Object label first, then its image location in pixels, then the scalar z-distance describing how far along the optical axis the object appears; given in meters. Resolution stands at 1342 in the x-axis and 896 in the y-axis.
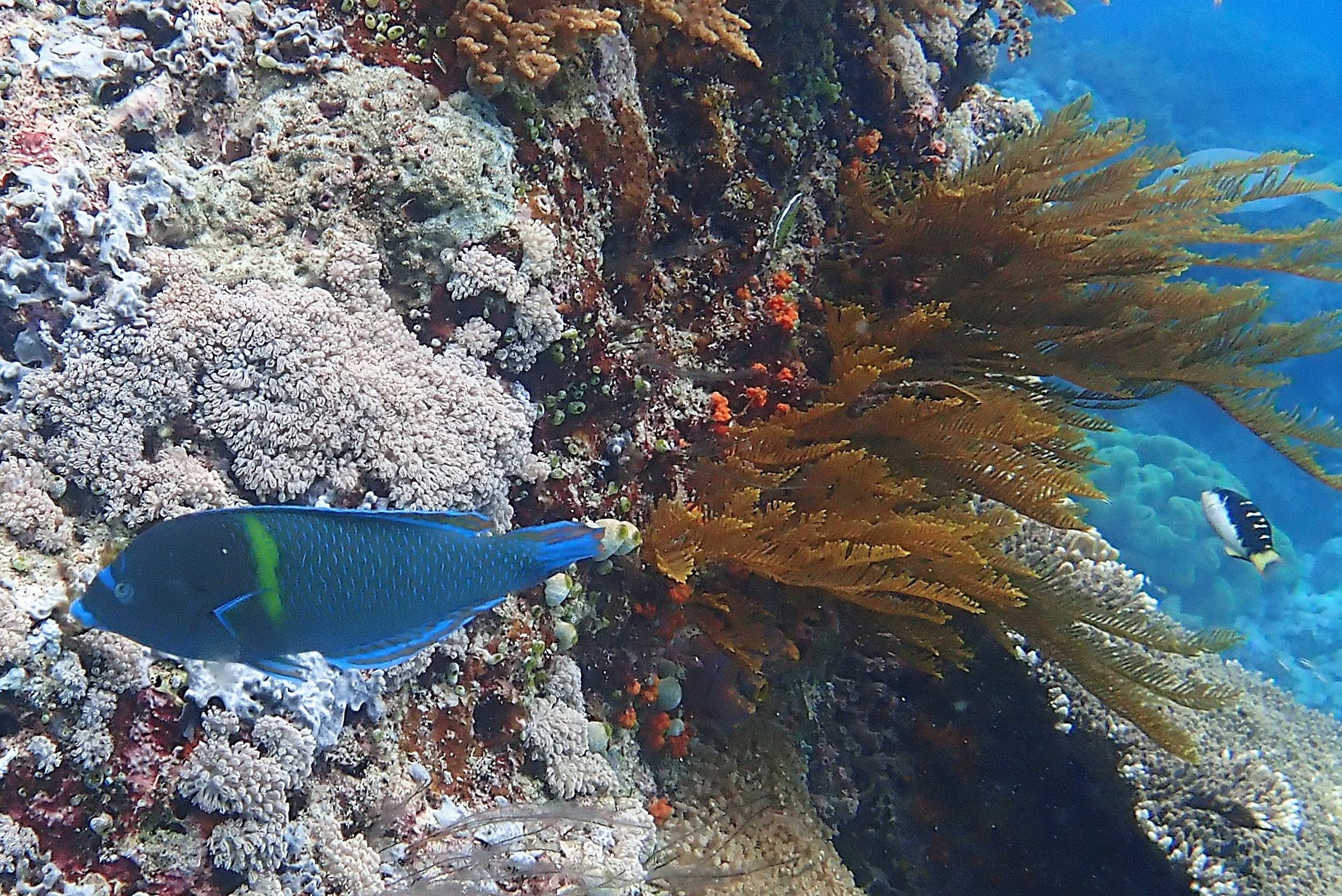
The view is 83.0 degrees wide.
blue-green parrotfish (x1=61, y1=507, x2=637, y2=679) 1.24
